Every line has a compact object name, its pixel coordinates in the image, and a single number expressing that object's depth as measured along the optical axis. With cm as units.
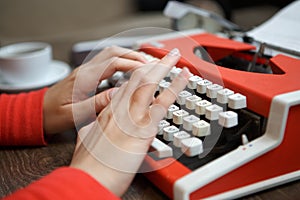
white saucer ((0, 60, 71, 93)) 89
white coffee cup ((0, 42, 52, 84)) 88
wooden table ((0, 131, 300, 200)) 52
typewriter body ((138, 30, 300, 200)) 48
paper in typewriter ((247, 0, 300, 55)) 74
